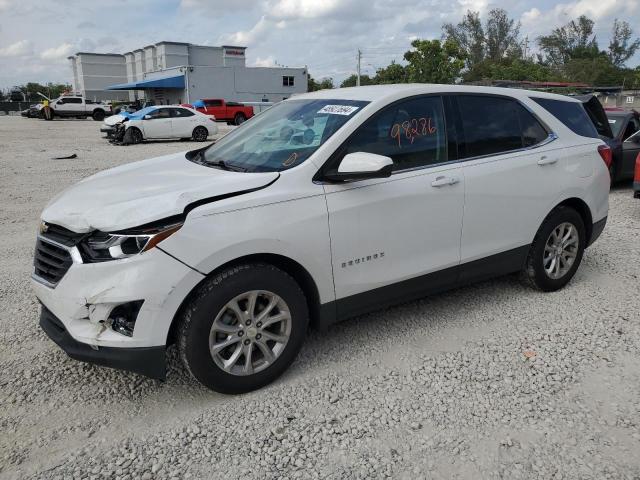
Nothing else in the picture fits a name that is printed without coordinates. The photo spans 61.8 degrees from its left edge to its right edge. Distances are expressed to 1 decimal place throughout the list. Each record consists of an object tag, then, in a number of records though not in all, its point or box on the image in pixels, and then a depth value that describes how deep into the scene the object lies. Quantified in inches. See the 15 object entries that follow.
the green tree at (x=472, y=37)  3531.0
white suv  111.1
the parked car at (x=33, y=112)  1860.6
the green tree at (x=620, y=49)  3238.2
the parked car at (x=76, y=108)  1747.0
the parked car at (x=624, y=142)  378.0
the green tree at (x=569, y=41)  3356.3
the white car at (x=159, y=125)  807.7
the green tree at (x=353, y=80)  2997.5
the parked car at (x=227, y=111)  1397.6
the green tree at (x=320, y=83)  3308.1
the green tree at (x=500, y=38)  3516.2
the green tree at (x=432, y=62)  1875.0
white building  2048.5
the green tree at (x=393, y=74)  2077.3
